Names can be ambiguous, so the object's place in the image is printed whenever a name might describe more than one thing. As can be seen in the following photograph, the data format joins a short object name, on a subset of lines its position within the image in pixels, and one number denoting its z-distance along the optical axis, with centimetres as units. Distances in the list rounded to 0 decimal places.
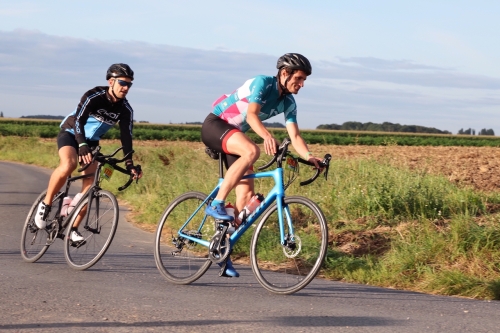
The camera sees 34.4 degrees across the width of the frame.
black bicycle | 793
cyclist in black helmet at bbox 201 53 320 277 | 680
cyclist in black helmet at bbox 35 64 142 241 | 802
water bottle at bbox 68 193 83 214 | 838
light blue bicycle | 666
